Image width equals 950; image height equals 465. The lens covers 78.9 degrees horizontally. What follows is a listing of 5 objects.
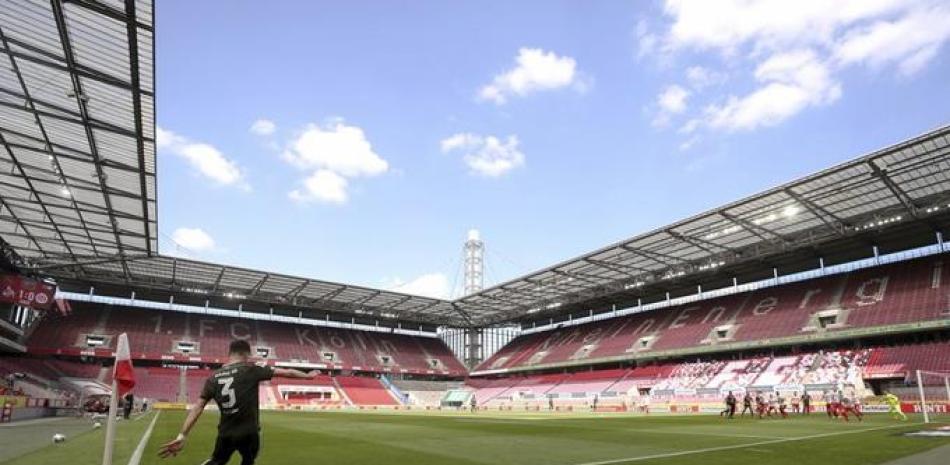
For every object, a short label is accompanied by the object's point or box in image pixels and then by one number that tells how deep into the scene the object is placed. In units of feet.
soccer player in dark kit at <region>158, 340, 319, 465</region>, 19.17
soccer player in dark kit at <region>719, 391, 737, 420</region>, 101.04
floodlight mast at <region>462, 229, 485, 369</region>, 360.01
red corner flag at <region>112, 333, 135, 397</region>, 20.66
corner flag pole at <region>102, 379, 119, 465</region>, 19.27
